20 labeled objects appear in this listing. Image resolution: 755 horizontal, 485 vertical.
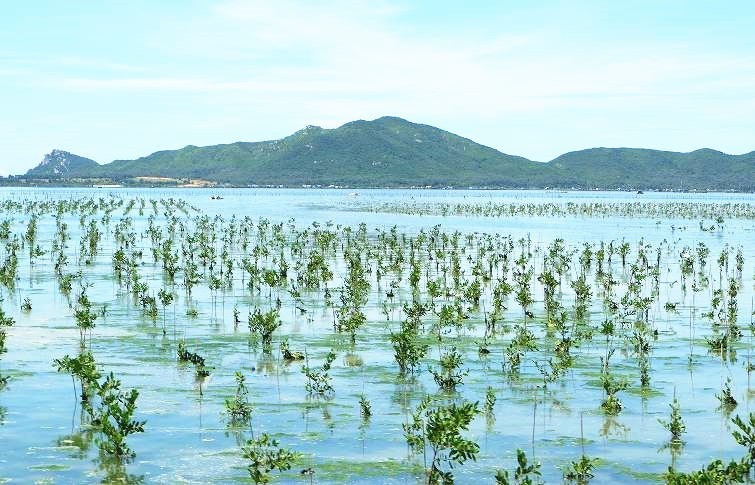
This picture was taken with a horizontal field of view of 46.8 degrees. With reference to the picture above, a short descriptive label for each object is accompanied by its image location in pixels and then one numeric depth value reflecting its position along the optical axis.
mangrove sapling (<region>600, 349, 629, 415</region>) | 15.63
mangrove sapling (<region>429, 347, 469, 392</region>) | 17.22
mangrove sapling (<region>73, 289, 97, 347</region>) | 20.22
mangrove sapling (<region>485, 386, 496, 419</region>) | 15.38
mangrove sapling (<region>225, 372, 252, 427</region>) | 14.92
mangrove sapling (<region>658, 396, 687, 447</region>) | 14.18
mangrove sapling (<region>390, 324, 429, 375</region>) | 18.08
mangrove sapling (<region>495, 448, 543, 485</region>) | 10.70
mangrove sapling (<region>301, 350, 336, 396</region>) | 16.80
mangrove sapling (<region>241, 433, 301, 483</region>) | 11.36
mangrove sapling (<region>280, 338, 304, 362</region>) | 19.72
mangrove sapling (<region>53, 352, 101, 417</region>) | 15.17
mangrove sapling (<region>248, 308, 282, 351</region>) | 21.27
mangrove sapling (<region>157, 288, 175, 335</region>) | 24.67
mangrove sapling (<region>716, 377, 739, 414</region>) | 16.02
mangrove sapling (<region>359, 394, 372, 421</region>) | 15.35
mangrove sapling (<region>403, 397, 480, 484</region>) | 11.46
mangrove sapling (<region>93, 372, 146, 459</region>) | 13.09
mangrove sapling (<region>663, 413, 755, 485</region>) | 10.07
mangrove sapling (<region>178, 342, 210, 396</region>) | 17.83
